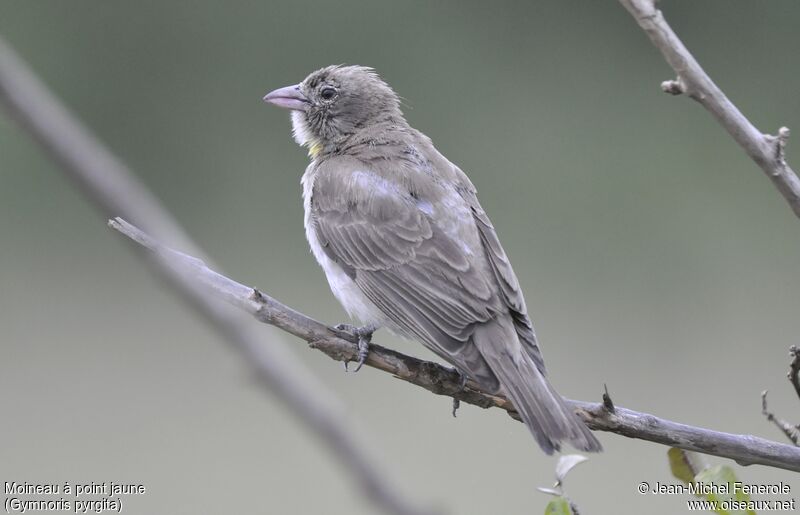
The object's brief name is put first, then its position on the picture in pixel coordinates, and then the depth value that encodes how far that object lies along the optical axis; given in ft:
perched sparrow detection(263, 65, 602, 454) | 19.46
